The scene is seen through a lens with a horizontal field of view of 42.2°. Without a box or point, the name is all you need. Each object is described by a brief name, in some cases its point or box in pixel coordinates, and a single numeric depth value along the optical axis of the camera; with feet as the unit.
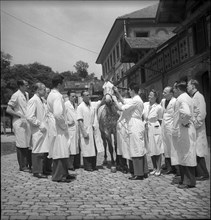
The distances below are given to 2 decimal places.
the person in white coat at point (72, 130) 24.61
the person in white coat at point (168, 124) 21.18
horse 24.87
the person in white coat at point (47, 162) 22.46
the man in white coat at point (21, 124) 23.17
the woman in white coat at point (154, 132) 22.07
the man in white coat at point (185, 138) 16.55
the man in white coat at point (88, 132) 24.25
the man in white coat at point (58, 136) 19.03
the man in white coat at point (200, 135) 19.43
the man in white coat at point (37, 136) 20.80
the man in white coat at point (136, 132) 20.27
